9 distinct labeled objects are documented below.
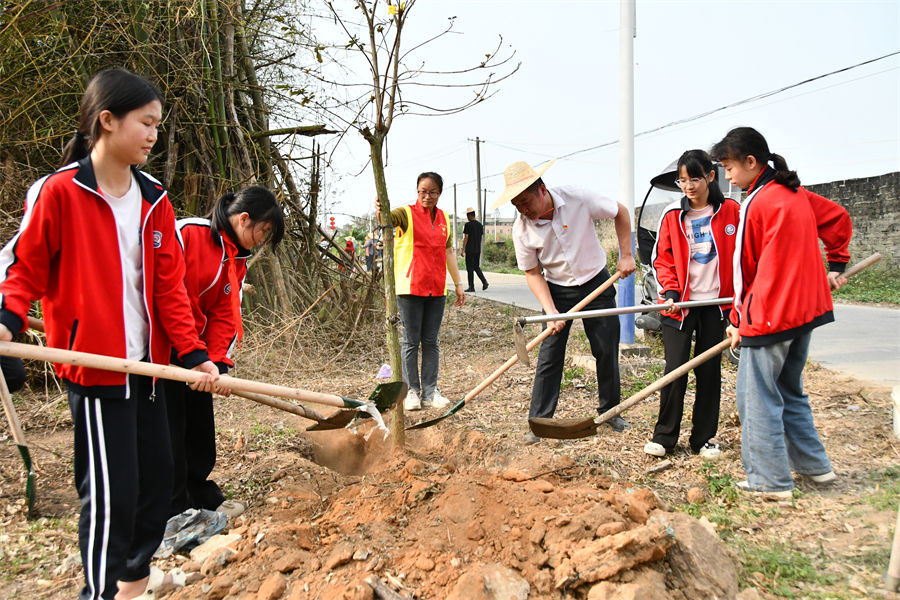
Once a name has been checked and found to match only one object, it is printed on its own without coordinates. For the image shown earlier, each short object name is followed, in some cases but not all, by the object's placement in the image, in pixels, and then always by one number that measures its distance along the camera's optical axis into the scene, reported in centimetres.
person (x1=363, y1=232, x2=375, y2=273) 1048
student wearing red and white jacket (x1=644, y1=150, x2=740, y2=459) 328
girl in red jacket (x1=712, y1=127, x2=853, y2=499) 268
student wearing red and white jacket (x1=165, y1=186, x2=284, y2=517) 260
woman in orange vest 455
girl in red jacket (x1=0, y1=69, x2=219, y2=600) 184
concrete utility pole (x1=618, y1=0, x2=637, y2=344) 606
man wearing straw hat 369
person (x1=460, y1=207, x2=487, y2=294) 1336
